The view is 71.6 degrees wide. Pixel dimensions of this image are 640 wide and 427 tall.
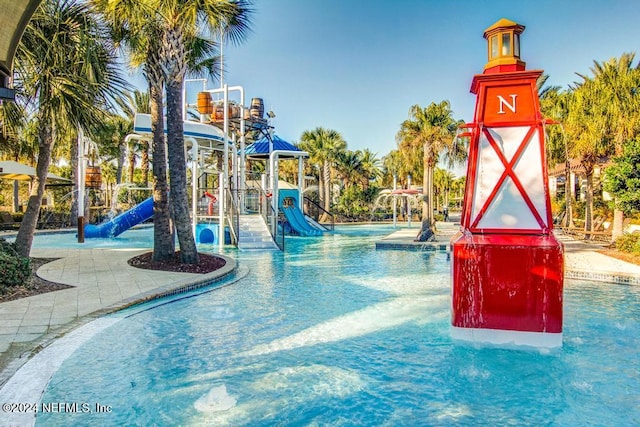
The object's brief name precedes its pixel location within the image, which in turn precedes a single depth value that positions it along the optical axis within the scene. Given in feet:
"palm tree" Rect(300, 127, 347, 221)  123.44
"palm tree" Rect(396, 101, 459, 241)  59.11
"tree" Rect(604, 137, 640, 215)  38.29
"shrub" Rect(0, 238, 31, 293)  23.18
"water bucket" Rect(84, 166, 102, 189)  58.44
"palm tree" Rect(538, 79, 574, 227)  66.39
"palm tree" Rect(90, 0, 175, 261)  33.37
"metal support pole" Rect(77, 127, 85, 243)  55.41
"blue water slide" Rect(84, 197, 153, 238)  64.49
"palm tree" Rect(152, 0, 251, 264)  31.91
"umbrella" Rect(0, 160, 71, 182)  57.16
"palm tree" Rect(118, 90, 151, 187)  105.70
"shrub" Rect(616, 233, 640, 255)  41.32
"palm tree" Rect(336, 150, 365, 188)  136.56
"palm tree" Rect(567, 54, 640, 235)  44.37
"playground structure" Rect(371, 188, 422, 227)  120.88
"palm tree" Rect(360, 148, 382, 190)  147.64
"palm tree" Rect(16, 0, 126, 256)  26.16
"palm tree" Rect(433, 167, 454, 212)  178.60
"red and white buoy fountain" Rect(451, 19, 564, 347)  17.30
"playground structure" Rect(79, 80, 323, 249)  53.78
